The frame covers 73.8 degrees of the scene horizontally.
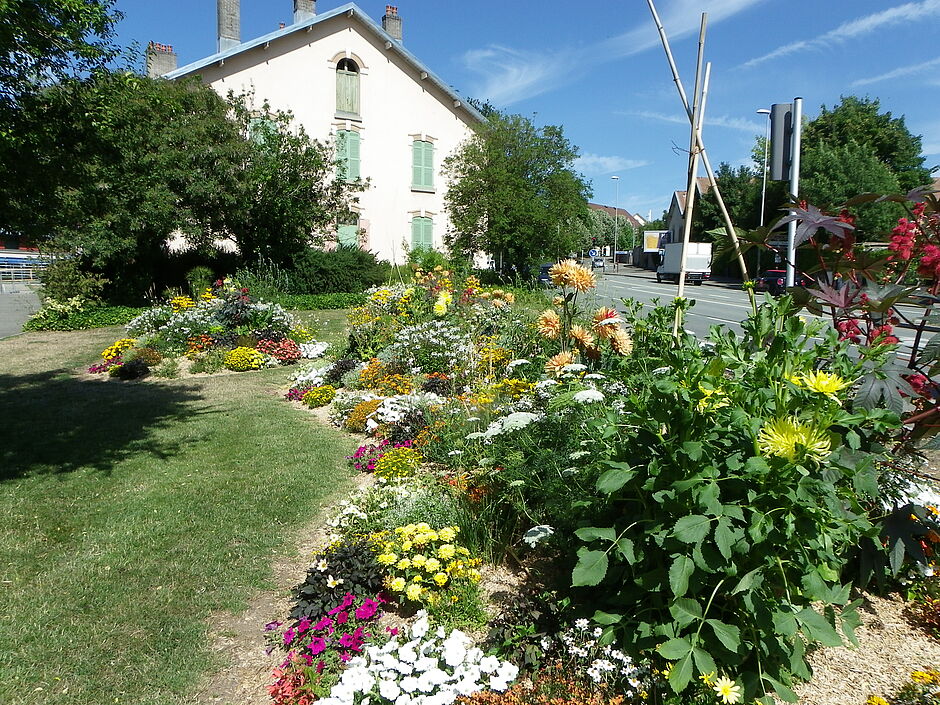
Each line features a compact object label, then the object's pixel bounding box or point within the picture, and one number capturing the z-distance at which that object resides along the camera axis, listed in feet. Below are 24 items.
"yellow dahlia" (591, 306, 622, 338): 14.10
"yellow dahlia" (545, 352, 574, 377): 14.32
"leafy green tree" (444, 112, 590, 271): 66.85
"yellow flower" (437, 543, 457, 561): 10.50
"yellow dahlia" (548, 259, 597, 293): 15.85
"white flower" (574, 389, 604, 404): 10.16
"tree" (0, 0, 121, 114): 15.87
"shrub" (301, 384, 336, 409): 25.32
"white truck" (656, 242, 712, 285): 122.83
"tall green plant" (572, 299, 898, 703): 6.65
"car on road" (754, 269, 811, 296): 78.38
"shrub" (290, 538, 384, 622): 10.28
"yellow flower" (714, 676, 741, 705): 6.85
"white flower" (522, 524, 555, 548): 9.72
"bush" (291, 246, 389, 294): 62.54
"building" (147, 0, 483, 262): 70.44
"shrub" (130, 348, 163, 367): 32.58
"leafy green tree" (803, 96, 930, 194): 126.41
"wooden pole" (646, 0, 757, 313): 11.69
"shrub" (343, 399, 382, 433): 21.29
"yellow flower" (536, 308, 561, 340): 15.80
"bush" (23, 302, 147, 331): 48.21
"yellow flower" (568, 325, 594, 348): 15.12
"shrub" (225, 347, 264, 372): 32.32
